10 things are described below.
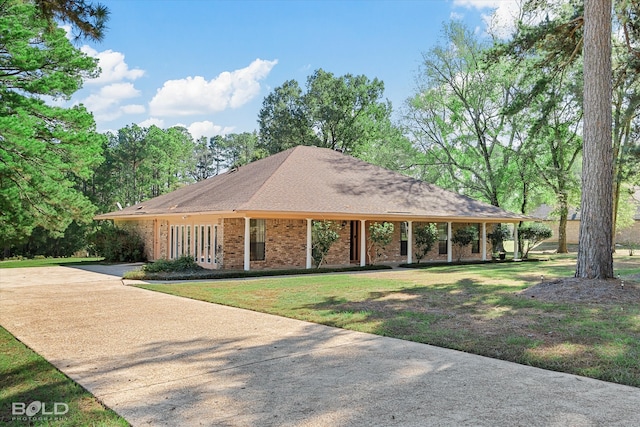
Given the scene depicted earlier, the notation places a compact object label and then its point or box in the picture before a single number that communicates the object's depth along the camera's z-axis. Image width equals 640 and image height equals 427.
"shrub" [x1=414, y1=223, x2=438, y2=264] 22.02
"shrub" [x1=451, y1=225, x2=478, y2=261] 23.66
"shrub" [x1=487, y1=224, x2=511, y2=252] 26.19
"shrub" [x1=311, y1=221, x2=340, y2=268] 18.89
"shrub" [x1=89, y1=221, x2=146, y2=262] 24.45
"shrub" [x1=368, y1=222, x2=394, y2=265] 20.12
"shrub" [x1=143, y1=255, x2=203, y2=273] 16.66
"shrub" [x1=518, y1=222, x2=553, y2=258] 26.83
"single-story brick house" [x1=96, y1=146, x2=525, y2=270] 18.22
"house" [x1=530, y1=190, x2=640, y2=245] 43.03
